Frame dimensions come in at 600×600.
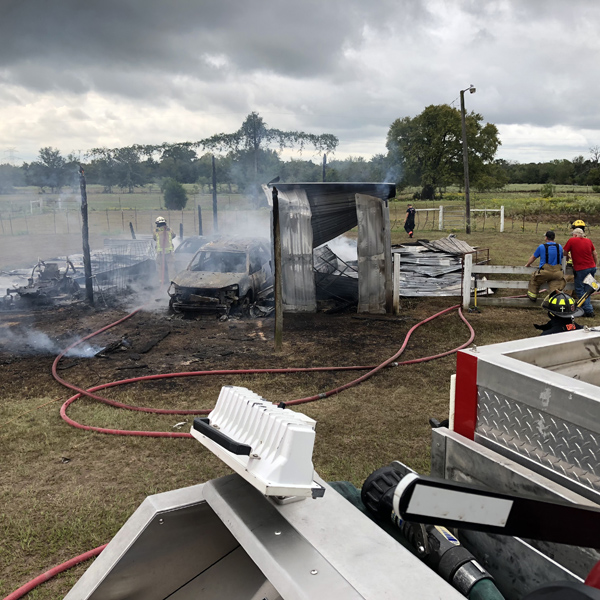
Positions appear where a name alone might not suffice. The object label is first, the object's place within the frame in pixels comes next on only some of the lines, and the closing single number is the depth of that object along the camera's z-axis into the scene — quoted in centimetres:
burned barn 1103
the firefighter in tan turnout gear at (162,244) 1348
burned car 1060
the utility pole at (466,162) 2426
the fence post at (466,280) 1036
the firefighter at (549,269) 931
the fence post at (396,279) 1068
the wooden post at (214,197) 2261
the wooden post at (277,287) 773
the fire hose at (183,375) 543
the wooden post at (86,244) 1022
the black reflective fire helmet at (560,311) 525
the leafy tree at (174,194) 3588
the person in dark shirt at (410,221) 2442
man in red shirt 977
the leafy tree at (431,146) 4919
